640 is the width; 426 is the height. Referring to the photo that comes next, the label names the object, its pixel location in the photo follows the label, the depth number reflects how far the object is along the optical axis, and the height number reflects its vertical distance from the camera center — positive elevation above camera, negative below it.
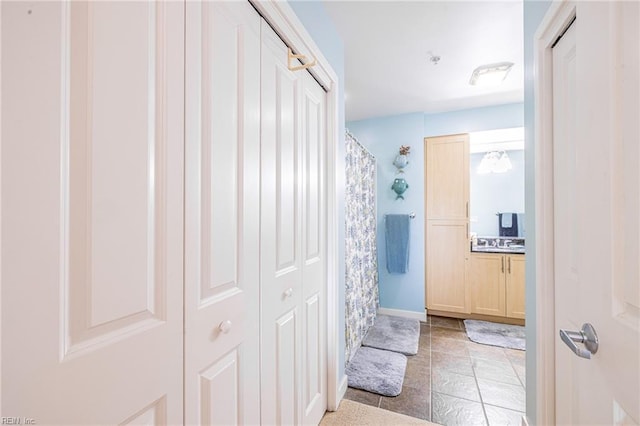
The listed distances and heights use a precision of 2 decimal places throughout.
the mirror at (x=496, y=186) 3.63 +0.39
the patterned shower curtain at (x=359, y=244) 2.43 -0.34
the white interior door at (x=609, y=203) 0.52 +0.02
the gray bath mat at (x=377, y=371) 2.00 -1.31
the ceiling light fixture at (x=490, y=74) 2.40 +1.32
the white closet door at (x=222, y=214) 0.73 -0.01
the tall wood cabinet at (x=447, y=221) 3.28 -0.10
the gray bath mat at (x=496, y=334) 2.68 -1.32
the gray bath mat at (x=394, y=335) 2.62 -1.33
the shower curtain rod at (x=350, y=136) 2.38 +0.72
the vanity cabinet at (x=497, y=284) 3.09 -0.85
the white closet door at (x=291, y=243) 1.09 -0.15
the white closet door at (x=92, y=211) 0.42 +0.00
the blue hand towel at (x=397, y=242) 3.42 -0.37
